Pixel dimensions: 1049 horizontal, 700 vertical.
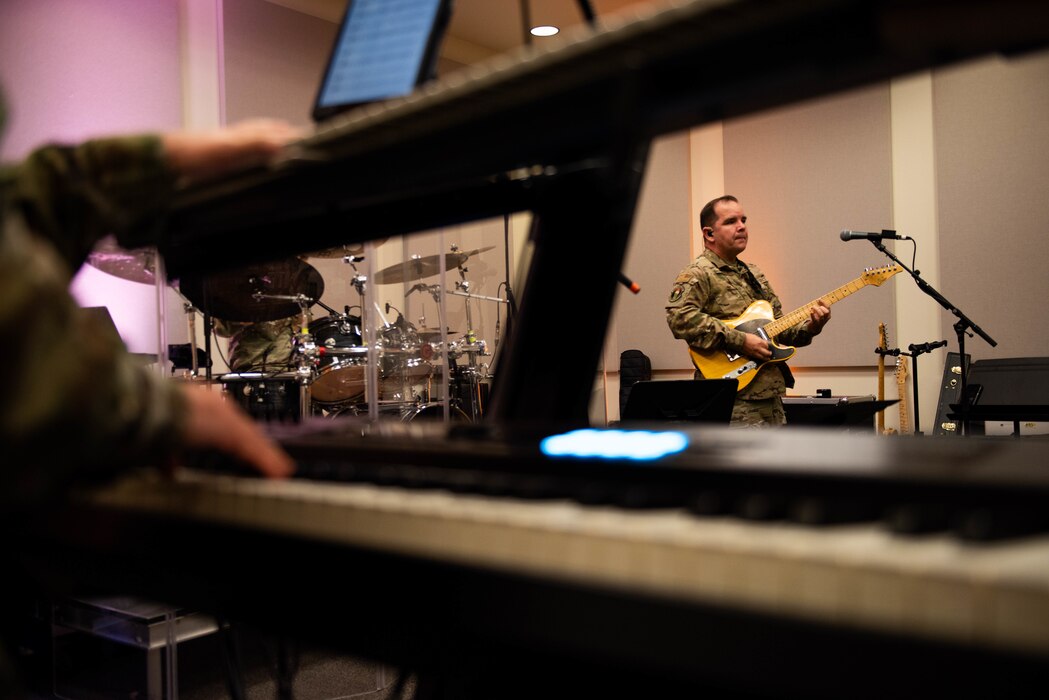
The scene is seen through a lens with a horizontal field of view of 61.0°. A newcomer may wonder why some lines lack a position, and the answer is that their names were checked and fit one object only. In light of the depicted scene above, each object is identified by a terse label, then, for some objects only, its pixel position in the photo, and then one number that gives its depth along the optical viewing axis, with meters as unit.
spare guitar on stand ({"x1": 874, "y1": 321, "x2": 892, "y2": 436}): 6.04
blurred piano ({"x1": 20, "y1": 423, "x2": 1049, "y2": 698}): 0.54
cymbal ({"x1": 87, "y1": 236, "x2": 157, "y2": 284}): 3.45
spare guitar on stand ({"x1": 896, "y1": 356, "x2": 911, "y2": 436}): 6.50
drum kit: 3.60
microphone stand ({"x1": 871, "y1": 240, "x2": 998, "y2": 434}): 4.28
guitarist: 4.48
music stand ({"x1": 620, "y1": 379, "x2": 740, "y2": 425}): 3.22
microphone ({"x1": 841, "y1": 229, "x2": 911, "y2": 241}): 4.43
